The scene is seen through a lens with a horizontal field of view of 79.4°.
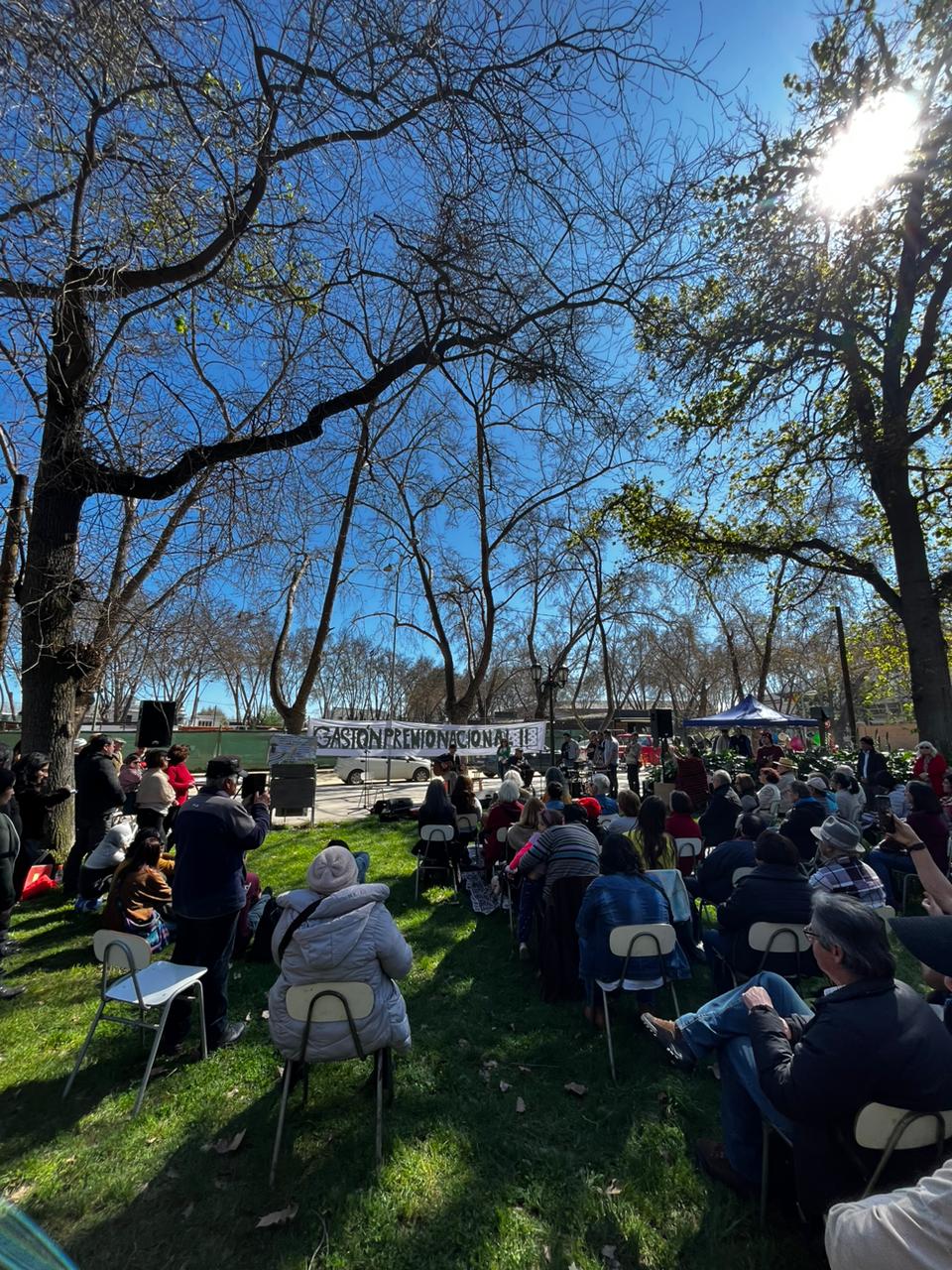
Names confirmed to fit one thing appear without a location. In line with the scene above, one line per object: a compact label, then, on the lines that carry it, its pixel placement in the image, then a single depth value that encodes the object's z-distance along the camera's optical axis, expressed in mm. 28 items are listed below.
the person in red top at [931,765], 9281
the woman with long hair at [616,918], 3709
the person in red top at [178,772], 8922
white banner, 12008
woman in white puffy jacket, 2730
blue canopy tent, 15852
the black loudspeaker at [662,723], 19203
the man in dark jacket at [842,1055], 1811
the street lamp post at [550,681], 20694
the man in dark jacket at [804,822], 6020
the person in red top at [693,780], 11102
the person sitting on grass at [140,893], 4234
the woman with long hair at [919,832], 6055
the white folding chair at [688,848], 6281
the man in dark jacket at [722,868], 4910
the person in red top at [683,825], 6367
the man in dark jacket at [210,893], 3576
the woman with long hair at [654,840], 4820
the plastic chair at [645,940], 3559
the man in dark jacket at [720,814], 7172
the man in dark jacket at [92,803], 6383
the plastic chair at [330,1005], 2701
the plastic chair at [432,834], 6977
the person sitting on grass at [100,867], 5750
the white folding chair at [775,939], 3465
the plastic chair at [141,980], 3146
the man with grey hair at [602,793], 7762
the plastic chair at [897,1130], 1777
